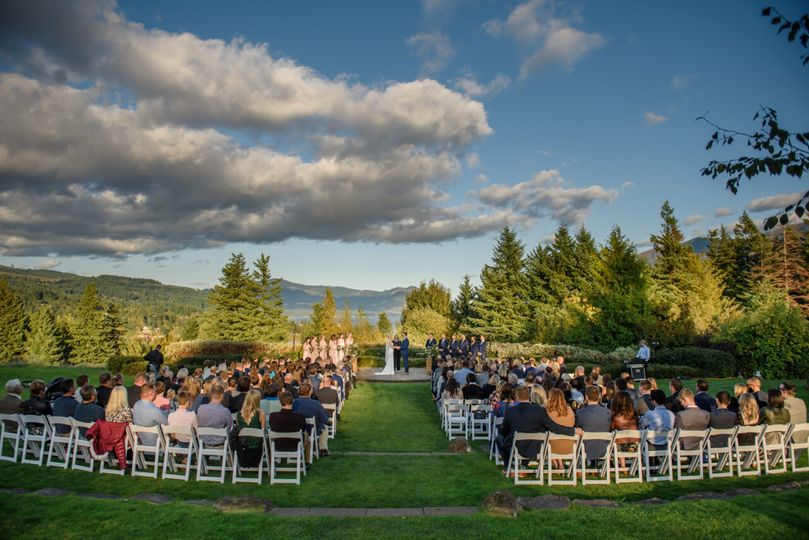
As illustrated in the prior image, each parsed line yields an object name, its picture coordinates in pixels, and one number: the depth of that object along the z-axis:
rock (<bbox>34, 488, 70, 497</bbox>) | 6.41
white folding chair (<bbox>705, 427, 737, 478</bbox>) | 7.43
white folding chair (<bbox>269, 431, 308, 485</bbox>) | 7.38
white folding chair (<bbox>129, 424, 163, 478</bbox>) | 7.53
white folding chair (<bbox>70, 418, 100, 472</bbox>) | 7.64
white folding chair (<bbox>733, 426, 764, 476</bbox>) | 7.49
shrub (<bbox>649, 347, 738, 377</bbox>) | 21.97
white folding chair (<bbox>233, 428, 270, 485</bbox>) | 7.32
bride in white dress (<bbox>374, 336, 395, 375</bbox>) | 23.99
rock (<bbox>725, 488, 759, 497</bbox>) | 6.50
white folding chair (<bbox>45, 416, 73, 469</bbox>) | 7.84
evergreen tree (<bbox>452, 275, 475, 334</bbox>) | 61.33
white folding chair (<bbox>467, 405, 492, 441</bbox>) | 10.95
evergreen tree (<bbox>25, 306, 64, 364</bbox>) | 55.78
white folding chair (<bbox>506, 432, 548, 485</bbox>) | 7.27
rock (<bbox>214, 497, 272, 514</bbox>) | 5.88
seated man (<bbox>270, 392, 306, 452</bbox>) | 7.66
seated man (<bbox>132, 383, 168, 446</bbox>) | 7.99
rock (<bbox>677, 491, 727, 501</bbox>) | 6.44
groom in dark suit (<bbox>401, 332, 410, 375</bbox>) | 23.94
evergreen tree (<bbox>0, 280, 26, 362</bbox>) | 57.62
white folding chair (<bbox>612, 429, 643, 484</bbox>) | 7.30
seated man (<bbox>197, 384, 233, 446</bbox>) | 7.92
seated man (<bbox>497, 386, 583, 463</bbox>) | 7.62
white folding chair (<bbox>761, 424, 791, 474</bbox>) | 7.60
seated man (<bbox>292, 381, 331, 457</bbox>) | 8.95
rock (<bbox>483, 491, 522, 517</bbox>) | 5.72
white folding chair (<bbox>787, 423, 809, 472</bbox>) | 7.63
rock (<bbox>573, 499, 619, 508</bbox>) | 6.11
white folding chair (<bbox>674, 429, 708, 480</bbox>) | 7.32
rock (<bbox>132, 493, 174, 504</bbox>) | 6.32
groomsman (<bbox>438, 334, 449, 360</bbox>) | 24.21
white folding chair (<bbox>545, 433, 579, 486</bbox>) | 7.30
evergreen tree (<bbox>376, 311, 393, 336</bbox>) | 93.12
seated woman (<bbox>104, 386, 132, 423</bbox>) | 8.01
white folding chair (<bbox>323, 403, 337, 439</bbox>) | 10.83
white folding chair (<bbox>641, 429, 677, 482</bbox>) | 7.39
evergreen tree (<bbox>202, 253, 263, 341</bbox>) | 53.91
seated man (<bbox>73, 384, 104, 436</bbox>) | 8.17
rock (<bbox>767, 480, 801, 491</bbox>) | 6.59
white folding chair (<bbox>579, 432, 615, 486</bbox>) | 7.20
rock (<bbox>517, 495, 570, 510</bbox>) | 6.00
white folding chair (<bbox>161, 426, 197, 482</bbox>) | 7.44
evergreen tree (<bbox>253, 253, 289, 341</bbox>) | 55.25
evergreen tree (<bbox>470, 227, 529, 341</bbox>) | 49.03
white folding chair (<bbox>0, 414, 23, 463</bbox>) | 8.00
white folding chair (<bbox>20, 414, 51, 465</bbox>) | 7.89
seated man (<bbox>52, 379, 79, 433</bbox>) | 8.50
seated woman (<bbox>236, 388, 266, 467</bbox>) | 7.67
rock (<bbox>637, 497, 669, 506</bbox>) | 6.20
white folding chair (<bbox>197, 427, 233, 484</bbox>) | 7.28
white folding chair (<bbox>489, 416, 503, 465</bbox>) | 9.02
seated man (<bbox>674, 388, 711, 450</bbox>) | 7.95
